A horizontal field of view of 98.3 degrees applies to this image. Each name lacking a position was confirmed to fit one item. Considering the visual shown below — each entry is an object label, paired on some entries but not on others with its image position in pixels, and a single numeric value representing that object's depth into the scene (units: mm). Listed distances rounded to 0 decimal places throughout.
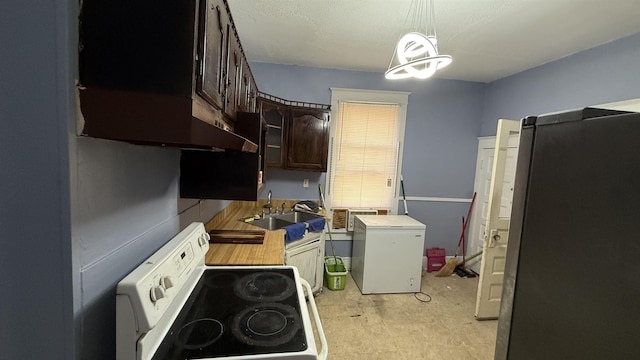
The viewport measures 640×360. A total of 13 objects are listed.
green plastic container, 3094
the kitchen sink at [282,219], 2909
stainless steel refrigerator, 587
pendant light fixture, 1596
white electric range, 766
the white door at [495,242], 2543
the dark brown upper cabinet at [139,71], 678
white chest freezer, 3037
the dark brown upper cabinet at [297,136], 3139
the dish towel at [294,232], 2410
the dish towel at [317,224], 2754
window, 3498
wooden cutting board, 1891
